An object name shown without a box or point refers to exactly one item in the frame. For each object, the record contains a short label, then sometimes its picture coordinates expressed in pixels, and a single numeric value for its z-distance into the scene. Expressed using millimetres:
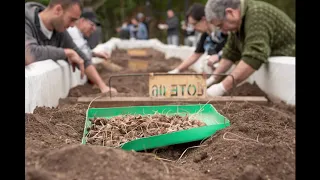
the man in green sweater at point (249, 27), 5773
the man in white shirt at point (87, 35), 6360
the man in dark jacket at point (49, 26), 5301
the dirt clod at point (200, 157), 2611
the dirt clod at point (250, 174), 2027
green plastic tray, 2799
